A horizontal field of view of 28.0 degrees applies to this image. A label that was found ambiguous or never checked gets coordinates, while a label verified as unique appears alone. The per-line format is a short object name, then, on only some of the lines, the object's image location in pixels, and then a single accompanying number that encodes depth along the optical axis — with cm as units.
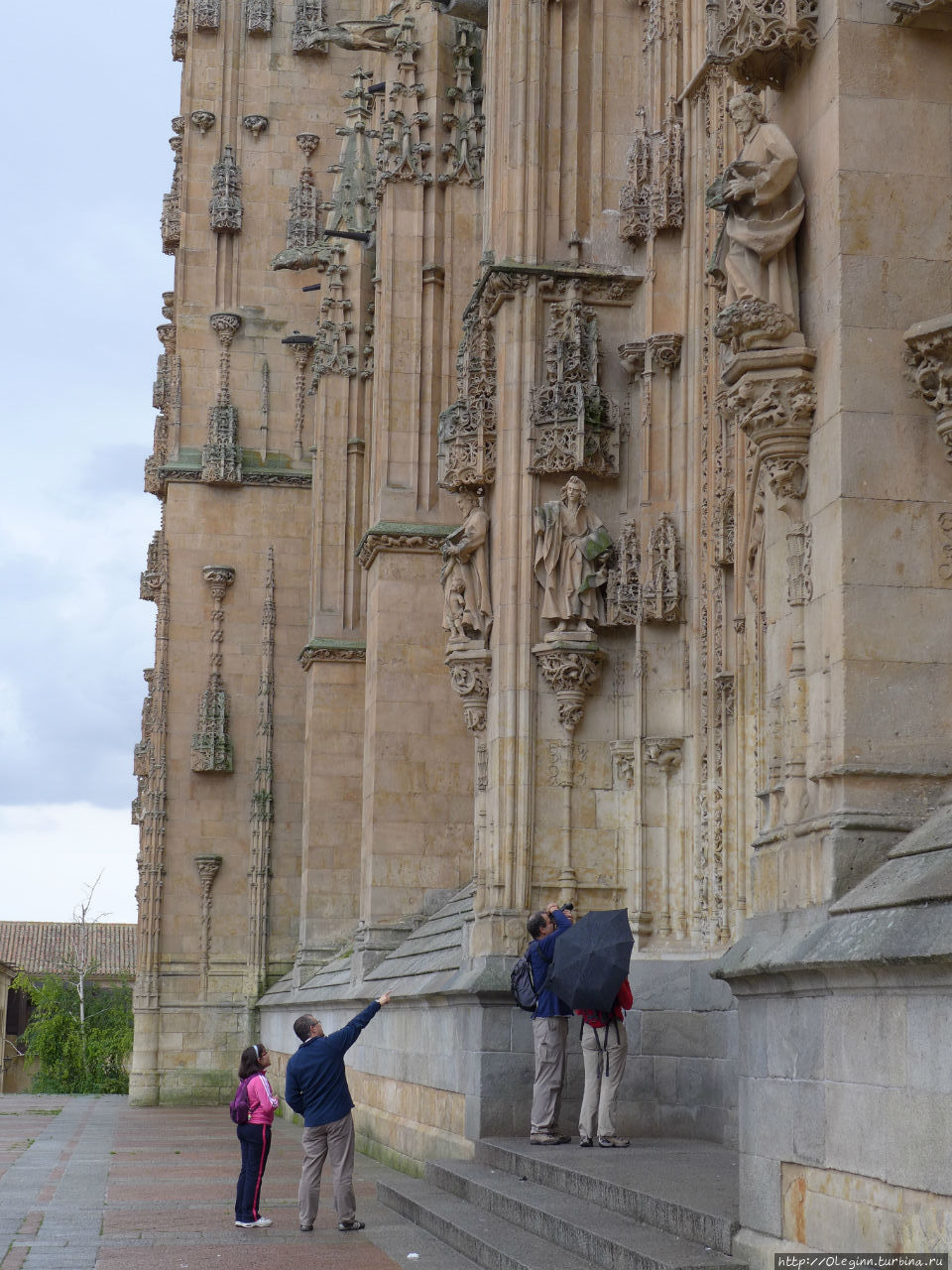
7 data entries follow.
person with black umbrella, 1243
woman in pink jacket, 1267
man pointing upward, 1206
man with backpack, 1352
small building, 7238
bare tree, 5025
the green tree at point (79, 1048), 4728
